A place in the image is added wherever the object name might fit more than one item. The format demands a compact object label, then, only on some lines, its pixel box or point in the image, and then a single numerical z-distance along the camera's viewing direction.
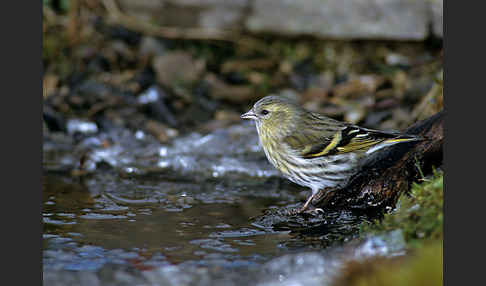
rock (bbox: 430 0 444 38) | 15.64
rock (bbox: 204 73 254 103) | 16.28
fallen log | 9.32
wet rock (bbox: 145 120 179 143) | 14.52
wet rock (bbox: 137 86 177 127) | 15.39
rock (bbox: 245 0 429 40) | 15.98
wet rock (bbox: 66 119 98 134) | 14.52
